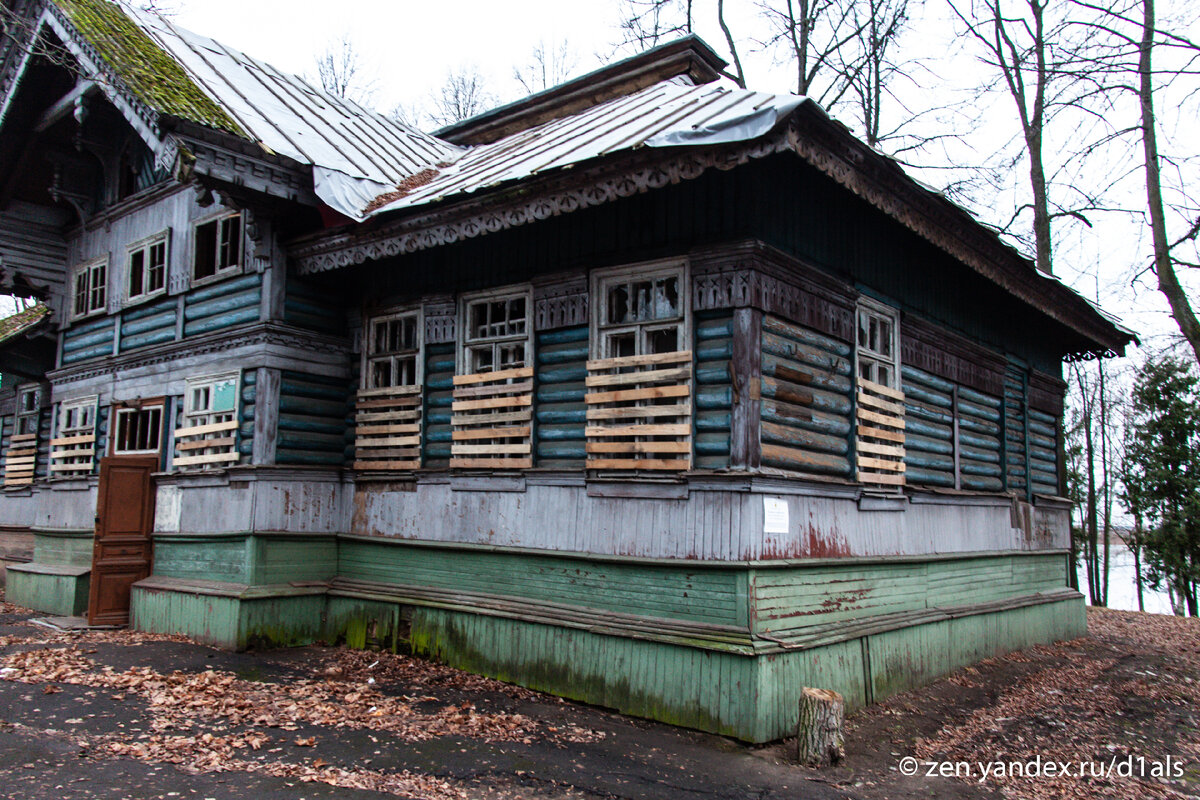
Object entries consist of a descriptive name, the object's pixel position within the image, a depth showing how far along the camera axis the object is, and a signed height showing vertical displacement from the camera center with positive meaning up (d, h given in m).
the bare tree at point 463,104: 30.94 +14.40
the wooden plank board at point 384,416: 10.41 +1.04
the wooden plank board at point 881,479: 9.09 +0.33
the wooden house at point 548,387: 7.81 +1.36
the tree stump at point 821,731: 6.71 -1.72
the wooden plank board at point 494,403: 9.24 +1.08
